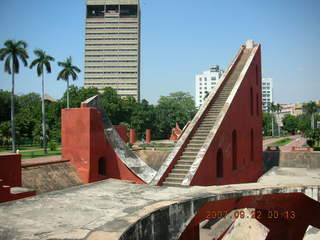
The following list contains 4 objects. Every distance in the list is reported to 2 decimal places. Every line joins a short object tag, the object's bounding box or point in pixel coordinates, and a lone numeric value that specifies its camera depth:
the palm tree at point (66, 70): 30.86
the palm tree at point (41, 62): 26.61
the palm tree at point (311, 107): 60.28
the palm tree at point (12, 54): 23.59
